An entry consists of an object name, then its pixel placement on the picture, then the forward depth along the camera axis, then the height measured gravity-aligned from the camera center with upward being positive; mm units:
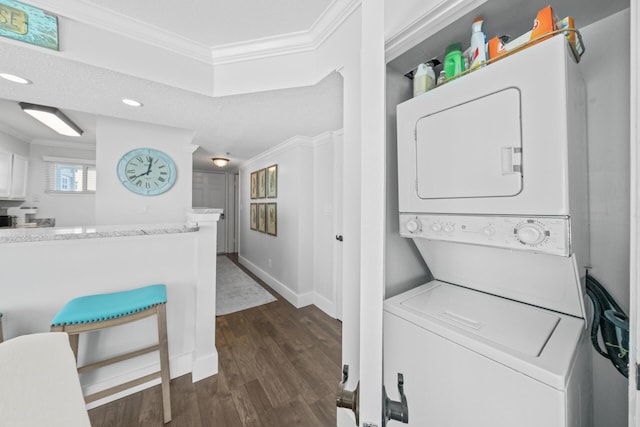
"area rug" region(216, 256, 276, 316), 3174 -1199
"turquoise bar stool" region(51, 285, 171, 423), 1277 -572
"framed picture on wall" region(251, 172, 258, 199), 4500 +591
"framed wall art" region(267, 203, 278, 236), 3779 -63
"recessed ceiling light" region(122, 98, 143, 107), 1890 +932
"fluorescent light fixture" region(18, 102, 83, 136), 2252 +1052
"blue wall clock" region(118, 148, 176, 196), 2638 +516
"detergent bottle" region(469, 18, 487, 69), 842 +617
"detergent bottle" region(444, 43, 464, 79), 930 +619
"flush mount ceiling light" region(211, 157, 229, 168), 4199 +988
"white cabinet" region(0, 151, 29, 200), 3182 +579
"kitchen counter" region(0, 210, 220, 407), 1429 -439
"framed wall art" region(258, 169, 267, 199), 4156 +601
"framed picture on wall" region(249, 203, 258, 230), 4582 -17
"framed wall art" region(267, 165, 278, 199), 3743 +556
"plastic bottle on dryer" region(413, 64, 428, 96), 1027 +596
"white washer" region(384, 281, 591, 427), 618 -451
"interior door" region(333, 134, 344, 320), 2752 -25
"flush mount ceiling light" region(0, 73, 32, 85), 1508 +914
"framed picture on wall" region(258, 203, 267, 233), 4206 -43
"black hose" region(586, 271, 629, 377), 714 -365
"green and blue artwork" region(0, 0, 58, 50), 1203 +1014
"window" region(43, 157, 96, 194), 3928 +701
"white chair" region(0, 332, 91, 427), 644 -496
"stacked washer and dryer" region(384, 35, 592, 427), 653 -88
